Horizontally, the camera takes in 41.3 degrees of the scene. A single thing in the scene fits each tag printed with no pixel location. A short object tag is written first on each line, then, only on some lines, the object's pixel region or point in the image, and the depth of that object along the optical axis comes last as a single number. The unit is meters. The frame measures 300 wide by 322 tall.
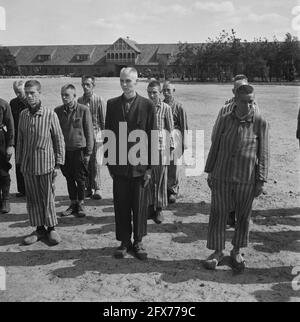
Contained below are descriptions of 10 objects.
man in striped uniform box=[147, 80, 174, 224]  5.59
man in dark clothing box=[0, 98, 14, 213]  5.64
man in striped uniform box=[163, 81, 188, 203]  6.14
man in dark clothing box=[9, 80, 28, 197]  6.25
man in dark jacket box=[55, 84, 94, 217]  5.50
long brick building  92.36
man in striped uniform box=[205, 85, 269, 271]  3.87
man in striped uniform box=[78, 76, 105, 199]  6.34
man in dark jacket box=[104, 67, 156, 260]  4.21
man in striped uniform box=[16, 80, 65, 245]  4.59
